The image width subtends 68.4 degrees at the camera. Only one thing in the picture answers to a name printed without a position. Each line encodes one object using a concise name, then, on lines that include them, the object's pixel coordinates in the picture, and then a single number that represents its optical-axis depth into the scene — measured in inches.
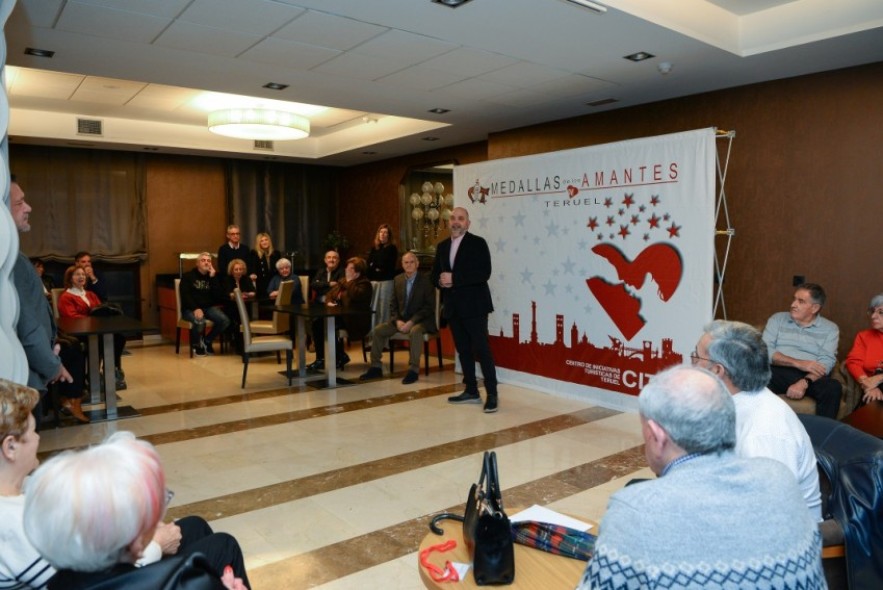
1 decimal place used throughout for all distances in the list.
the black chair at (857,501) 67.8
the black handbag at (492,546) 62.4
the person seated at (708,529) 44.9
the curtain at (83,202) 325.4
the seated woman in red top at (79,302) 234.7
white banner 191.0
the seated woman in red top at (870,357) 157.6
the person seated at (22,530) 57.3
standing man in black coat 210.1
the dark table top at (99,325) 188.1
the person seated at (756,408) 70.5
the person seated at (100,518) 46.1
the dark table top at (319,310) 229.8
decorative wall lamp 347.9
